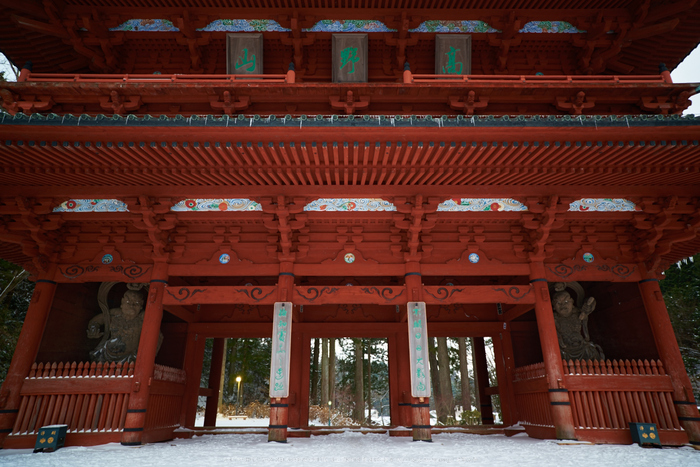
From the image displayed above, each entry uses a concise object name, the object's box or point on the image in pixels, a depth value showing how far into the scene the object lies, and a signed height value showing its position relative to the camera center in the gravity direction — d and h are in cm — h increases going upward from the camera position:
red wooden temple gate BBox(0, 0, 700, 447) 602 +342
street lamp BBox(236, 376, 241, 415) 2193 -34
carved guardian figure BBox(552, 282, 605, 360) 838 +125
